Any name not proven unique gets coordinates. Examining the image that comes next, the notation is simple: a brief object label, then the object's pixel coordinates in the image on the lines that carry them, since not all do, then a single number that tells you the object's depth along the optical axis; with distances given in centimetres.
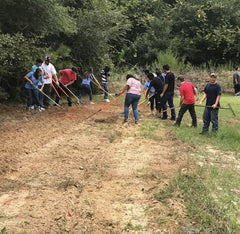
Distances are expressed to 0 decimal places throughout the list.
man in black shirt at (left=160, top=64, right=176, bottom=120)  987
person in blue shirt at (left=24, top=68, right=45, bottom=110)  1025
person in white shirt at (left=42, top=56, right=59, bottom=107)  1102
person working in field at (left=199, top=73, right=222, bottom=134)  785
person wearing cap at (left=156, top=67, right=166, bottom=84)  1122
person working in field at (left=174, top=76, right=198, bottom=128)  874
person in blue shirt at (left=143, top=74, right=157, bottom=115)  1119
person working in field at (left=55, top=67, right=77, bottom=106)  1183
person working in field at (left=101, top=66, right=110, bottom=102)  1403
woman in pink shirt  910
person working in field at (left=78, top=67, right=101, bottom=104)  1273
